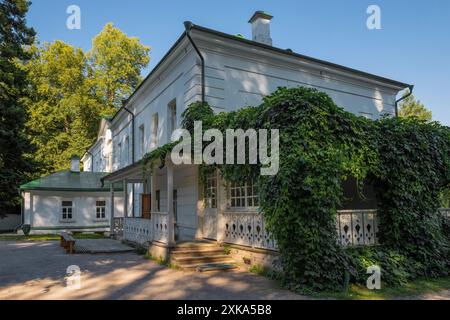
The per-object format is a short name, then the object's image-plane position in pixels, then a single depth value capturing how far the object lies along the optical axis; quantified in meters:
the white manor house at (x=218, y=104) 9.76
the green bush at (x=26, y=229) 20.84
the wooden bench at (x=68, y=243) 12.49
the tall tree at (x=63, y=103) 33.75
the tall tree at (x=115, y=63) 38.53
